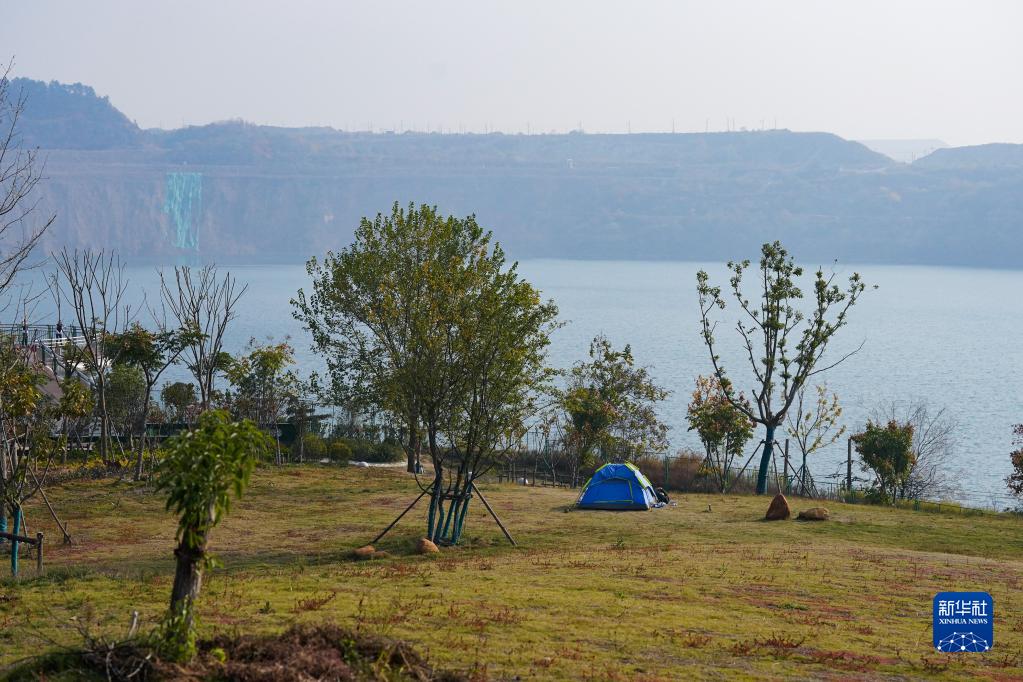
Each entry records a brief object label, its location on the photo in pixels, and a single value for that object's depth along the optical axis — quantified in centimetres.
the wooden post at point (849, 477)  3789
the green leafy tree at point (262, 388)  4056
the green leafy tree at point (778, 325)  3750
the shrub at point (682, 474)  4116
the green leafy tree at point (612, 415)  4053
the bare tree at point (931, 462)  4397
